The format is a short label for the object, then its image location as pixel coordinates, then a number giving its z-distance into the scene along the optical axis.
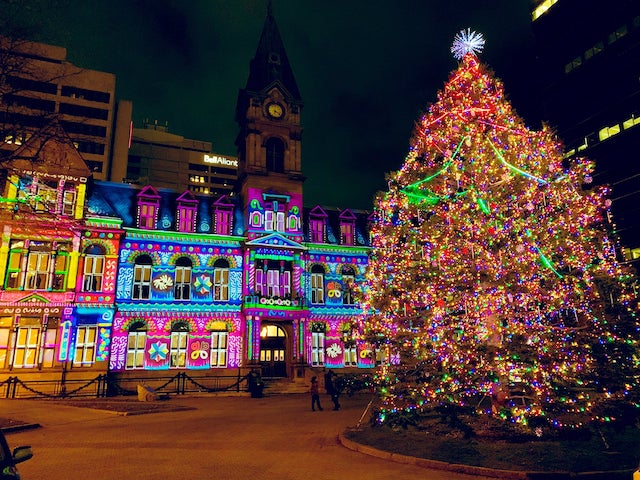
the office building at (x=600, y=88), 38.47
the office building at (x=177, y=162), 92.00
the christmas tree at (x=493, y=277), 11.99
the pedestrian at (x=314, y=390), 19.89
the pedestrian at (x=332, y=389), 20.64
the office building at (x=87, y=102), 68.94
